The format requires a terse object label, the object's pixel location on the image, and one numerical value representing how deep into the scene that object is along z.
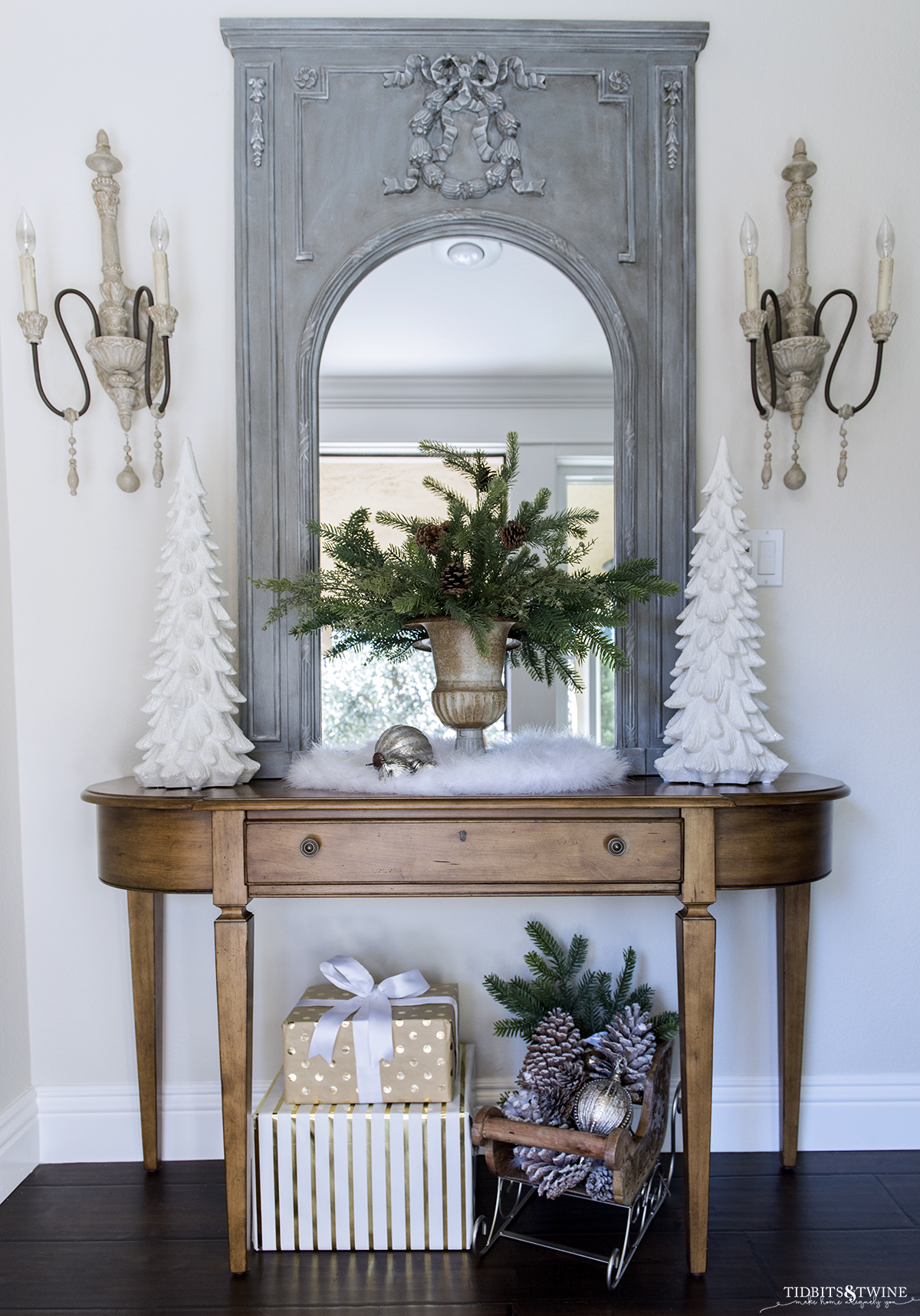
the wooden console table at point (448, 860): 1.57
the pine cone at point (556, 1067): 1.67
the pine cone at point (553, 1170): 1.60
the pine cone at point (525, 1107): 1.65
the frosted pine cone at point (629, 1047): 1.75
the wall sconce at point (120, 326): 1.89
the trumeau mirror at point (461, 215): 1.99
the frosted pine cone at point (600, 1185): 1.59
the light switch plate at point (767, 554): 2.05
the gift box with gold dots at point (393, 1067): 1.70
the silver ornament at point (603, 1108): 1.61
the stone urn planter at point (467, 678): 1.74
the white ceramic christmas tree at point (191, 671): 1.74
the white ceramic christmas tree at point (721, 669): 1.74
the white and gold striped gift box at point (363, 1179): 1.66
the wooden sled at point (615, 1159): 1.53
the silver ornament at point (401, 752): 1.67
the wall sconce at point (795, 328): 1.91
